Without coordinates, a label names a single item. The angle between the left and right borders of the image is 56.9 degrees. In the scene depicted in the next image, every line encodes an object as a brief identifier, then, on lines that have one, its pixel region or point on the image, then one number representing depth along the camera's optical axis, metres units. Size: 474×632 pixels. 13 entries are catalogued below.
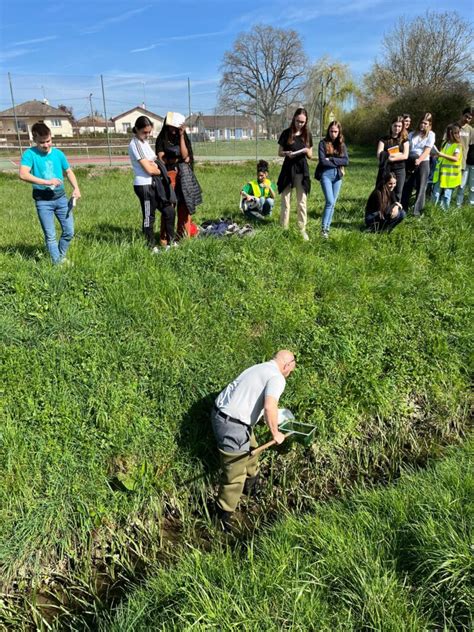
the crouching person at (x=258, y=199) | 7.78
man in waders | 3.31
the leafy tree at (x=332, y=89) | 38.78
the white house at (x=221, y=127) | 29.91
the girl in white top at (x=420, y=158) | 7.15
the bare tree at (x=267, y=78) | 54.56
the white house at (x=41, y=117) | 42.41
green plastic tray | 3.51
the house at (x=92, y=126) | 22.80
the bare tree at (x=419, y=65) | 31.67
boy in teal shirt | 4.69
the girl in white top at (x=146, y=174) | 5.18
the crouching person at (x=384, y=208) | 6.45
